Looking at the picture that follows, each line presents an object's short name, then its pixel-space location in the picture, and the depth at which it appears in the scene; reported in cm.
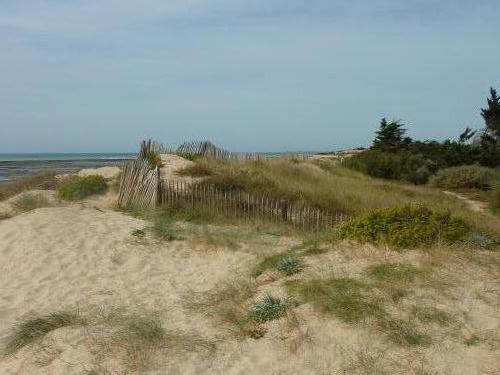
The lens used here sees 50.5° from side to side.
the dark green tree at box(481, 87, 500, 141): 3425
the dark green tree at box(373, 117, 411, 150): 3278
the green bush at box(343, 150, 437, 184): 2523
